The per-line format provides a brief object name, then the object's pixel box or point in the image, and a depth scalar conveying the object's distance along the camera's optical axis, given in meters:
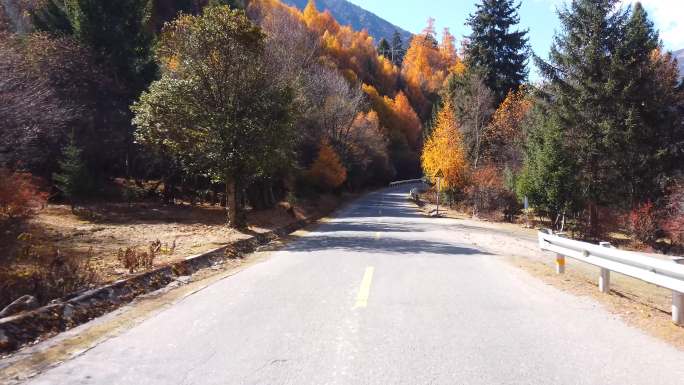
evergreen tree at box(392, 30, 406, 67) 133.88
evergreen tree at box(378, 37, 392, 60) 134.75
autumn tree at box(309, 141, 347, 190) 43.31
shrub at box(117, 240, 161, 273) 9.96
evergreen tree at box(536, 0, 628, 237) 31.03
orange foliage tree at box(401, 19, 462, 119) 104.38
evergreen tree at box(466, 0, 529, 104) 44.22
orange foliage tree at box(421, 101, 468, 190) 41.47
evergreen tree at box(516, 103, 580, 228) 30.45
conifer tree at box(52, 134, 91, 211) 21.64
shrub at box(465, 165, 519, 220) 37.38
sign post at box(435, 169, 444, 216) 35.14
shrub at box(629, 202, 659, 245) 29.44
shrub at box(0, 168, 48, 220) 13.31
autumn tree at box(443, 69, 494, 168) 40.28
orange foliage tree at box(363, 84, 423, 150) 84.19
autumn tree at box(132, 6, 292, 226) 17.67
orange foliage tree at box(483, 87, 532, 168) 40.88
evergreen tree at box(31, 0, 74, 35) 31.33
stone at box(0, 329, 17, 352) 5.50
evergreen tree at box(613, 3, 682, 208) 30.52
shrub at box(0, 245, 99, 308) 7.41
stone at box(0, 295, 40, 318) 6.32
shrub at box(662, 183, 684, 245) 27.28
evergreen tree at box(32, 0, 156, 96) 28.45
